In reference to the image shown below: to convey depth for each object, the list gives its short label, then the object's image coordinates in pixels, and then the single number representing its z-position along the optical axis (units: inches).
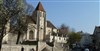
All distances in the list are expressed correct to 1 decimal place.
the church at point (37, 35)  1114.8
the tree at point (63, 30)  2222.4
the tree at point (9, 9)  809.9
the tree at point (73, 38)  1967.5
